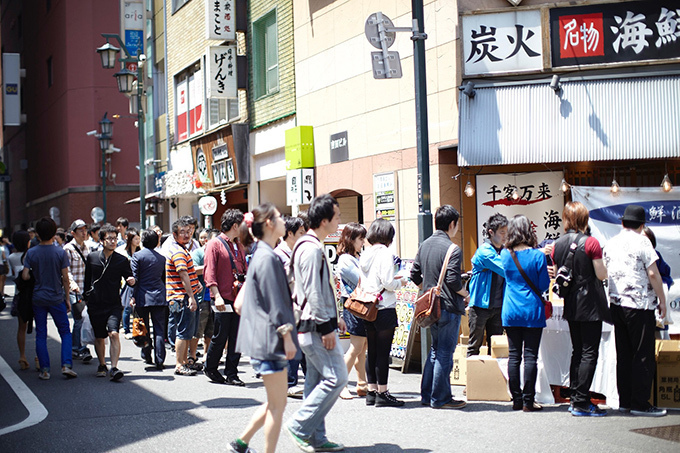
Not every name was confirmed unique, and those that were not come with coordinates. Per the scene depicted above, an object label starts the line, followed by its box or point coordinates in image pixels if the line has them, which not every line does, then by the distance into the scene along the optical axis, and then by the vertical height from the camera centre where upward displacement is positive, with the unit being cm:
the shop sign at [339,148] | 1609 +180
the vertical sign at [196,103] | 2378 +419
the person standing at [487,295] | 875 -74
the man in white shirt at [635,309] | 773 -82
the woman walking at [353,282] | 862 -53
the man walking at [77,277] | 1193 -55
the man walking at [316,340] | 620 -84
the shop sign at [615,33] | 1166 +291
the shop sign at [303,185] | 1736 +111
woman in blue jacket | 777 -76
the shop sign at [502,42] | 1228 +294
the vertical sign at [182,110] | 2512 +420
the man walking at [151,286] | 1079 -63
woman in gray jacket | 570 -68
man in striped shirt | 1052 -69
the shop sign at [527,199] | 1229 +48
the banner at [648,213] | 1110 +18
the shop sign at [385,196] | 1451 +70
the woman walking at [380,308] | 825 -79
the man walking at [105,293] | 1047 -70
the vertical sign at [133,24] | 2830 +782
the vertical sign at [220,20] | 2009 +559
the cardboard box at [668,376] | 795 -154
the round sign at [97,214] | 3503 +122
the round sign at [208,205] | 2208 +93
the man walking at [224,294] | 998 -72
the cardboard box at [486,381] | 848 -163
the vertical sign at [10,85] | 3447 +701
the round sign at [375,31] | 1217 +314
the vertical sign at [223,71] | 2028 +431
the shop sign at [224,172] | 2142 +182
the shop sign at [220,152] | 2149 +237
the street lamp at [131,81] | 2216 +459
